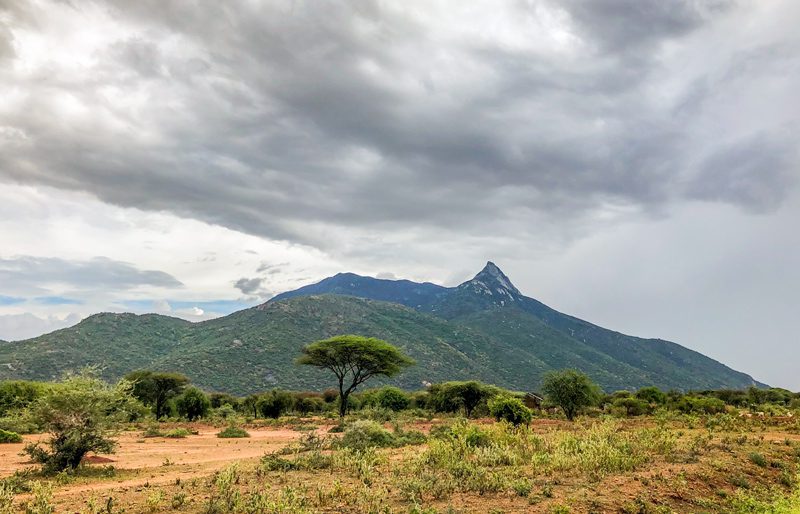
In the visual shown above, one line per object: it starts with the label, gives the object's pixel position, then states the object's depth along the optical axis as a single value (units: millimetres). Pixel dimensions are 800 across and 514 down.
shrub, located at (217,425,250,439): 34375
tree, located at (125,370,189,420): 57094
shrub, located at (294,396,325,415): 65812
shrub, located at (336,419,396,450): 22172
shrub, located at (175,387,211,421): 53875
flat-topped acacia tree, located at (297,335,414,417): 49531
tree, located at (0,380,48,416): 45844
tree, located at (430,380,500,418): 50000
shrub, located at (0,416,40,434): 34094
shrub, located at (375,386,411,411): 65562
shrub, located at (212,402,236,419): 59250
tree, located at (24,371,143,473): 17641
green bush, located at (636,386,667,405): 54844
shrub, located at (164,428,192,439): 34266
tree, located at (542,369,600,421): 39625
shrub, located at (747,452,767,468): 16812
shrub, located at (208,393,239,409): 69750
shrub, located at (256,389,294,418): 57031
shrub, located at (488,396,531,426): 31328
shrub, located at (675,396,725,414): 41062
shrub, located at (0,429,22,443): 29656
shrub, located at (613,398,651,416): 43719
